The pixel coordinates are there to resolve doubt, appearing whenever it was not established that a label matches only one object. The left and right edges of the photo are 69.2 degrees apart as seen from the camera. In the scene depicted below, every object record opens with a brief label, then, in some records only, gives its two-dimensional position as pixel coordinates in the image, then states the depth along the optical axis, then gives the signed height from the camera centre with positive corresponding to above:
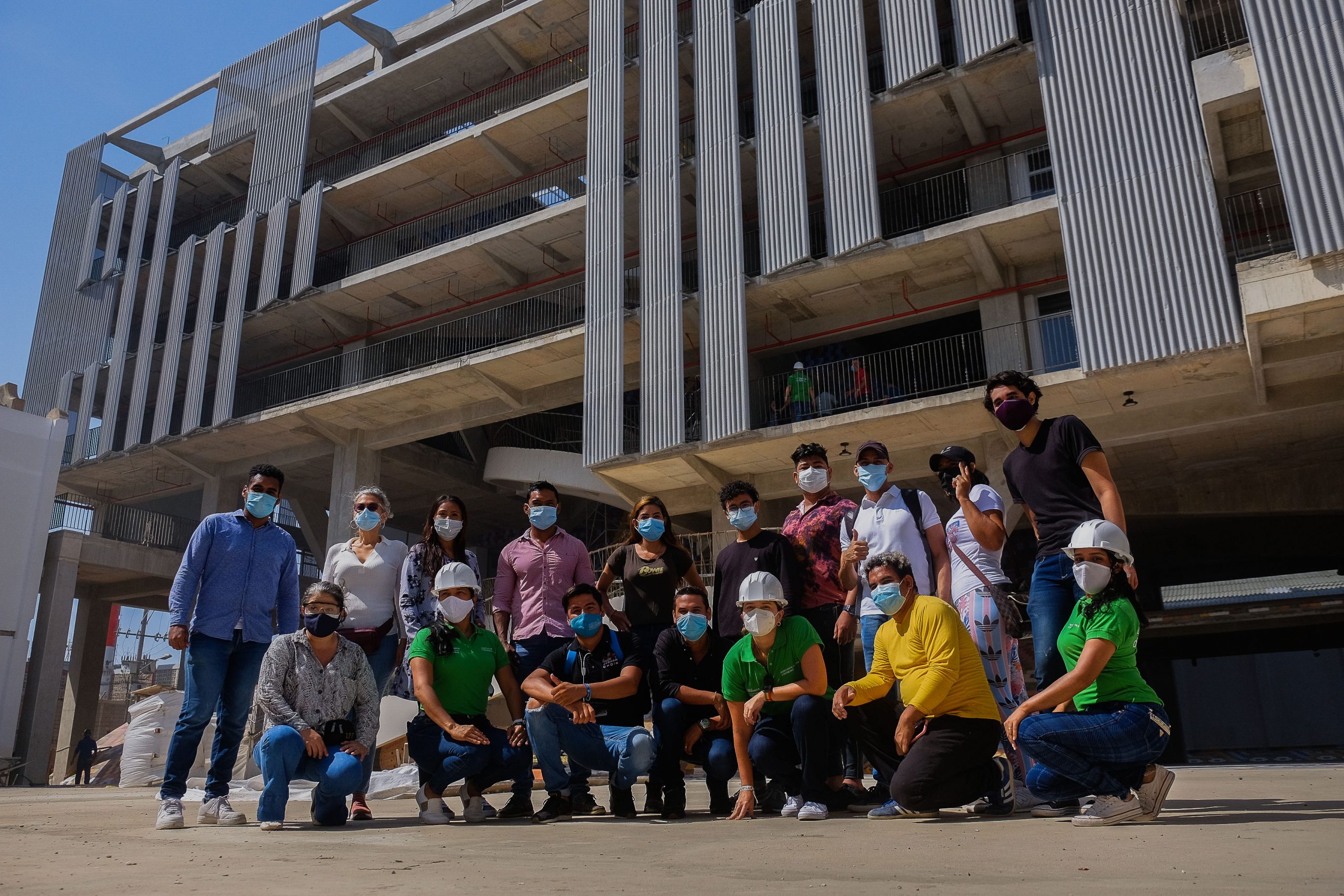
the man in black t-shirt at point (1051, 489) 4.42 +1.01
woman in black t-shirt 5.80 +0.88
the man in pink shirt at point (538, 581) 5.93 +0.86
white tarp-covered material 15.52 -0.18
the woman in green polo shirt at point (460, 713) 5.11 +0.06
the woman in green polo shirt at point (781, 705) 4.85 +0.06
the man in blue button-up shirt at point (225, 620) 5.22 +0.59
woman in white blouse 5.91 +0.84
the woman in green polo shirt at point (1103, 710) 3.85 +0.00
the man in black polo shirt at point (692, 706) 5.15 +0.07
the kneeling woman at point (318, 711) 4.94 +0.08
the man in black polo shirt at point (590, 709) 5.11 +0.06
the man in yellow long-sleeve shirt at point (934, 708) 4.43 +0.03
